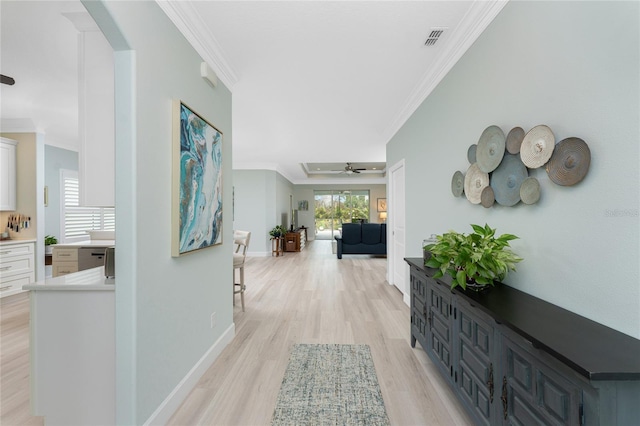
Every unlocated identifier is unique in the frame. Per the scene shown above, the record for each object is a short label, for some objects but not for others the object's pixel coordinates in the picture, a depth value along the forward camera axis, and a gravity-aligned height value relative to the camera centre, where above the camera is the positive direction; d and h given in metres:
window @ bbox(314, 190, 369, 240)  12.05 +0.18
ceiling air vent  2.15 +1.43
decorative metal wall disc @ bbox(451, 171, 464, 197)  2.31 +0.25
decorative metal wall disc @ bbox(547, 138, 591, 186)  1.19 +0.23
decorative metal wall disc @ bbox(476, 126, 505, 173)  1.76 +0.43
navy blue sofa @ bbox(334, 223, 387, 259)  7.62 -0.75
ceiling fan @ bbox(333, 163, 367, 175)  8.70 +1.38
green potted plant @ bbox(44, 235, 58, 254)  4.57 -0.49
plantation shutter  5.07 -0.02
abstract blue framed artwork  1.77 +0.22
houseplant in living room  8.15 -0.56
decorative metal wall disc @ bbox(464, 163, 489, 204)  1.95 +0.23
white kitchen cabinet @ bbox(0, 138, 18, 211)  4.13 +0.60
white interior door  4.23 -0.23
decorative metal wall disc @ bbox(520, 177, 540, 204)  1.46 +0.12
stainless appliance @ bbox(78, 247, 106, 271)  3.30 -0.52
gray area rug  1.71 -1.26
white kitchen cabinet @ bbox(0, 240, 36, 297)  3.90 -0.77
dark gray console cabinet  0.82 -0.57
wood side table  8.09 -0.98
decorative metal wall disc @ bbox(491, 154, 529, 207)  1.60 +0.21
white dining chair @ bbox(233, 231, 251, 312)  3.57 -0.53
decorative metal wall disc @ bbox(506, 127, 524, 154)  1.58 +0.43
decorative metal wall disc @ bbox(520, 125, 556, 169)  1.36 +0.34
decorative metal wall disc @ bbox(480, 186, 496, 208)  1.86 +0.11
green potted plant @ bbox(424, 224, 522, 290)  1.49 -0.25
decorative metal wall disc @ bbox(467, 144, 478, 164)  2.09 +0.46
